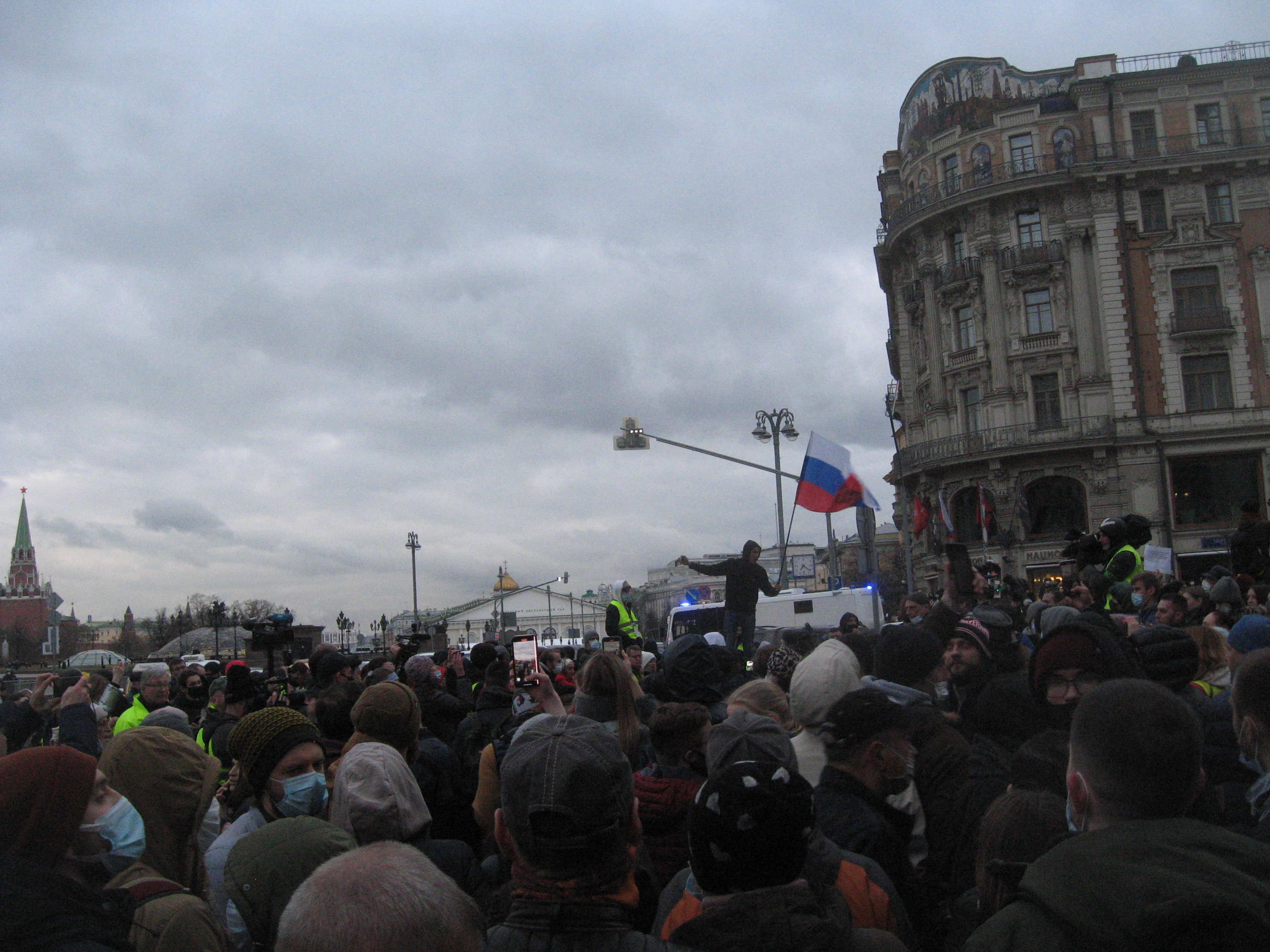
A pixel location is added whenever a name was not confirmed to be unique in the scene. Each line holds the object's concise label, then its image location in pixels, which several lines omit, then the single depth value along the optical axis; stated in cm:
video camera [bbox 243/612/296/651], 873
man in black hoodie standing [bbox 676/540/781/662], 1094
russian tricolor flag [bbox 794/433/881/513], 1534
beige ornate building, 3953
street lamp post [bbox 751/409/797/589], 2603
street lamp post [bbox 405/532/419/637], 7256
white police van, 2050
